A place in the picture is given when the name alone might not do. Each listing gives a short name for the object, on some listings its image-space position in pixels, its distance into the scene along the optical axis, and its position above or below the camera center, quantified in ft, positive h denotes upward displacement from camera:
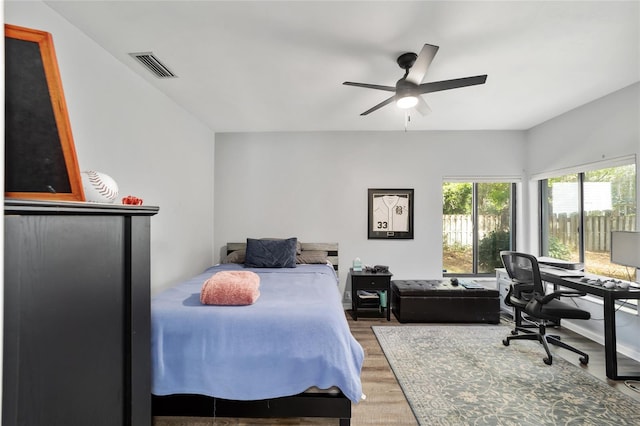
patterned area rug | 6.25 -4.33
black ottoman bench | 11.69 -3.62
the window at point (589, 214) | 9.72 +0.09
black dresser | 2.03 -0.85
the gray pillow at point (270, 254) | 11.70 -1.59
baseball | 3.81 +0.37
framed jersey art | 13.92 +0.09
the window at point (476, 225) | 14.39 -0.45
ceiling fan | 6.27 +3.18
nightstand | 12.34 -2.86
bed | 5.56 -2.90
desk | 7.69 -2.91
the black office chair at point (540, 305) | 8.50 -2.73
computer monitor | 7.80 -0.89
